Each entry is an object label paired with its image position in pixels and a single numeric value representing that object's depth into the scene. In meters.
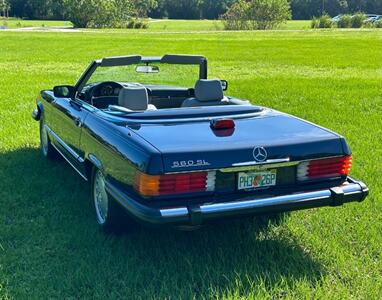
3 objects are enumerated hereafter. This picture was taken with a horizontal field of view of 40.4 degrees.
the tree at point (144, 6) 79.99
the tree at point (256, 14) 52.22
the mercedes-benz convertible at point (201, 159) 3.24
